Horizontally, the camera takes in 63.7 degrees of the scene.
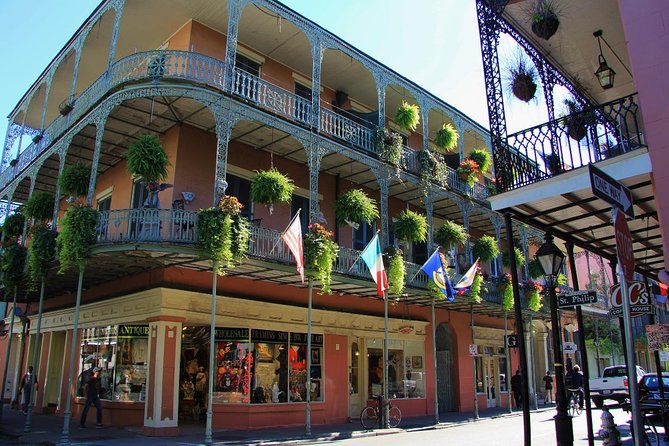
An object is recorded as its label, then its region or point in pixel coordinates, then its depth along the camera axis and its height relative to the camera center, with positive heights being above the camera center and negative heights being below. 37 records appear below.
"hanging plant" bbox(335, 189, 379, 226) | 15.95 +4.27
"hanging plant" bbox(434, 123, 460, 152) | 21.11 +8.32
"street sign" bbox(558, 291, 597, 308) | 7.83 +0.82
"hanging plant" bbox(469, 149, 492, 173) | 23.00 +8.22
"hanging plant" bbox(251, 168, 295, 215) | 13.77 +4.17
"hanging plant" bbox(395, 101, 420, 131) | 18.92 +8.19
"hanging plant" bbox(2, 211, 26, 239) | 18.72 +4.38
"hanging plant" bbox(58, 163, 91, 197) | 14.80 +4.68
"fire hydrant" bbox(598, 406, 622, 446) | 8.07 -1.13
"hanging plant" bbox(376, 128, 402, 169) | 18.34 +7.00
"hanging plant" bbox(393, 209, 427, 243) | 17.56 +4.09
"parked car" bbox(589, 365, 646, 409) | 25.20 -1.21
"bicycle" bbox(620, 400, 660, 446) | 8.95 -1.27
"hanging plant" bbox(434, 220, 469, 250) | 19.58 +4.26
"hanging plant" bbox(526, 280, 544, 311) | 23.03 +2.50
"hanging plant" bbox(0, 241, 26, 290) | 16.72 +2.70
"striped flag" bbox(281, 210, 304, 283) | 13.27 +2.79
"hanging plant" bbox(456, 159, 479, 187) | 22.25 +7.43
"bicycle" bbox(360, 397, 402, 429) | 16.53 -1.87
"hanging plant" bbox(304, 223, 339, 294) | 14.58 +2.70
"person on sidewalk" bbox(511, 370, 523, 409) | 24.65 -1.49
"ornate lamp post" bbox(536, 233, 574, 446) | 7.79 +0.30
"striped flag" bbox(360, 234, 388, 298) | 15.16 +2.61
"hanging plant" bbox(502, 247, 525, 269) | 23.47 +4.33
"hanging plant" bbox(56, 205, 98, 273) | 12.80 +2.78
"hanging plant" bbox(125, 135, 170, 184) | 12.59 +4.49
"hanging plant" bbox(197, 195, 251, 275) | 12.48 +2.81
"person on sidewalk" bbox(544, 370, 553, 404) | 26.00 -1.51
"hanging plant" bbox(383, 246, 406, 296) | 16.88 +2.64
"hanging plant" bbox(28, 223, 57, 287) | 14.76 +2.76
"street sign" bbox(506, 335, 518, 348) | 25.08 +0.69
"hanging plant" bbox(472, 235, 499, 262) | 21.20 +4.09
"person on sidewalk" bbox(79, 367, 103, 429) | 14.80 -1.14
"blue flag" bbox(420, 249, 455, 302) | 16.84 +2.54
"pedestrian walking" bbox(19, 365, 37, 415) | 17.61 -1.12
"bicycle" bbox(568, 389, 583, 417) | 19.88 -1.71
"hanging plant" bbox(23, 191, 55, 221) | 16.58 +4.46
